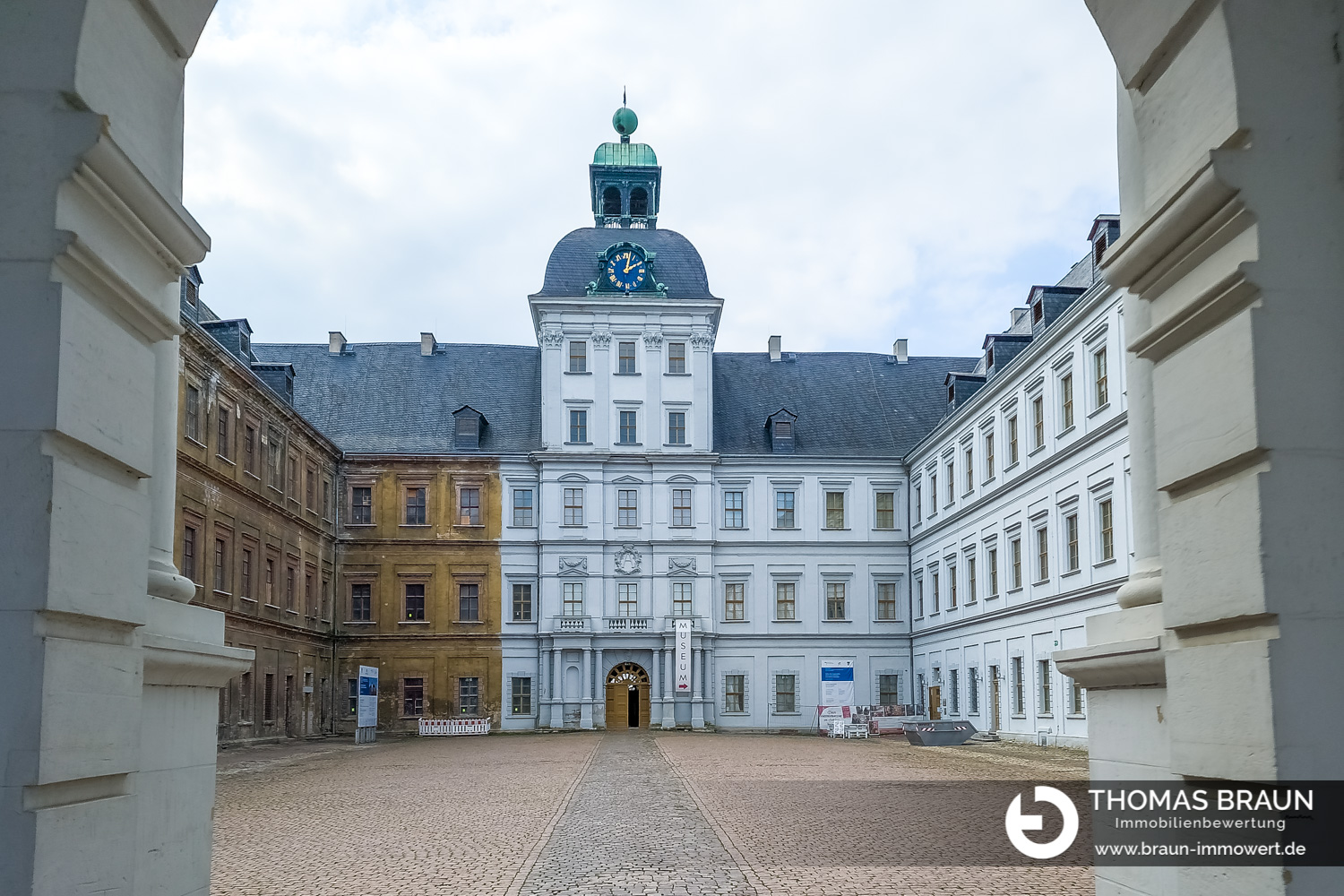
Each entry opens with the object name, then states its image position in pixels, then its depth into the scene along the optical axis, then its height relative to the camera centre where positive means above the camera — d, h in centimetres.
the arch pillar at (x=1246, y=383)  416 +82
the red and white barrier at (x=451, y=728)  4953 -379
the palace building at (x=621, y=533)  5212 +379
